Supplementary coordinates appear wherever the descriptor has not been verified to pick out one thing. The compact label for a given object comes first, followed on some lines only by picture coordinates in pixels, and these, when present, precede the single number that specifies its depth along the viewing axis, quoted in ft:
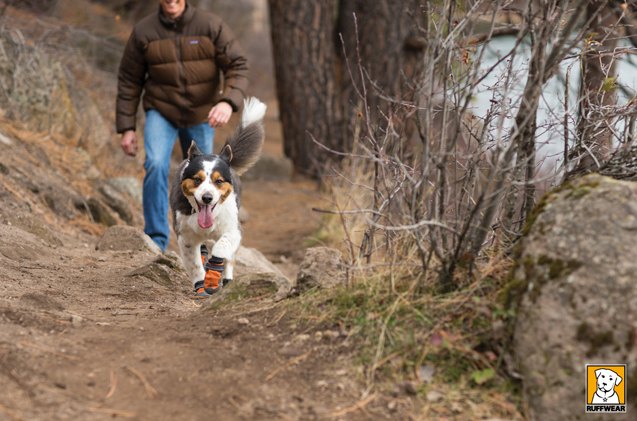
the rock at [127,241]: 46.65
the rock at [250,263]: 48.37
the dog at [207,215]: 36.68
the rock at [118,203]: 61.52
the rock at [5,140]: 57.57
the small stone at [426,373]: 23.32
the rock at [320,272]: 27.86
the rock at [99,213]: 57.98
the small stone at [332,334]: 25.36
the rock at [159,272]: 38.14
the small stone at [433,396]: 22.65
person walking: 47.03
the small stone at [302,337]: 25.45
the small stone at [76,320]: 27.07
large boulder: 21.22
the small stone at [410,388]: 22.84
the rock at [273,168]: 86.74
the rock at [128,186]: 65.62
